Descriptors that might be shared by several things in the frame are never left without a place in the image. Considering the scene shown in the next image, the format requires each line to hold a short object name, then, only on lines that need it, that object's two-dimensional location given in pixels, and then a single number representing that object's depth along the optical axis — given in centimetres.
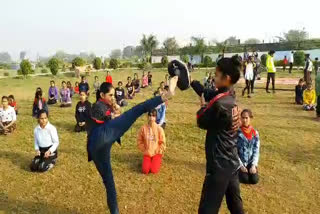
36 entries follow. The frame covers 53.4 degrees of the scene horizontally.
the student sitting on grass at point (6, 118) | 890
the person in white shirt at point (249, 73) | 1365
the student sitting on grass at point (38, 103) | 1072
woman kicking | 353
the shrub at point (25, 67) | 2664
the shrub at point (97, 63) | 3388
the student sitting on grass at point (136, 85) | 1664
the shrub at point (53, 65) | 2725
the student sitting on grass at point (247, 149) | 557
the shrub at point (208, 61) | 3452
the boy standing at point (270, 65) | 1330
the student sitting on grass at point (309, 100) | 1104
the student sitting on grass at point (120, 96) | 1261
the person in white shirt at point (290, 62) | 2455
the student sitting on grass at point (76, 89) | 1570
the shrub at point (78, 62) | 3016
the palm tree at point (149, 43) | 4734
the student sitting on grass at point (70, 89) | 1419
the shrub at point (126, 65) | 3868
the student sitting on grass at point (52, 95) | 1356
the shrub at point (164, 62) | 3647
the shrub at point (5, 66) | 5063
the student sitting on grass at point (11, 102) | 1091
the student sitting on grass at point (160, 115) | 862
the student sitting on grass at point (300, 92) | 1219
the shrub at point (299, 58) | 2798
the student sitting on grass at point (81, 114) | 916
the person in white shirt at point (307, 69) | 1653
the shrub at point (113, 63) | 3512
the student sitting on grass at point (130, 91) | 1480
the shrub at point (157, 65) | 3742
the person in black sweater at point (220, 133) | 297
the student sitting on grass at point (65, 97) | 1301
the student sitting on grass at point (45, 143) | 641
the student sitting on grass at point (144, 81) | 1889
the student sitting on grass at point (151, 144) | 615
